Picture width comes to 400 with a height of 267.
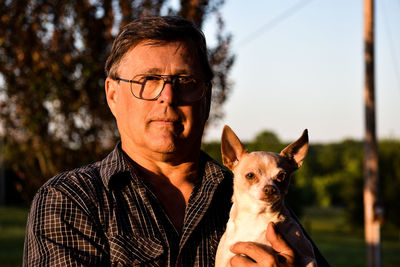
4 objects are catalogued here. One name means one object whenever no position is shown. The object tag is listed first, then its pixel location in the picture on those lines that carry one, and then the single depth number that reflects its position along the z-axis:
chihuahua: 2.36
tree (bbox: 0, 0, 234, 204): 6.12
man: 2.17
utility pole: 9.65
